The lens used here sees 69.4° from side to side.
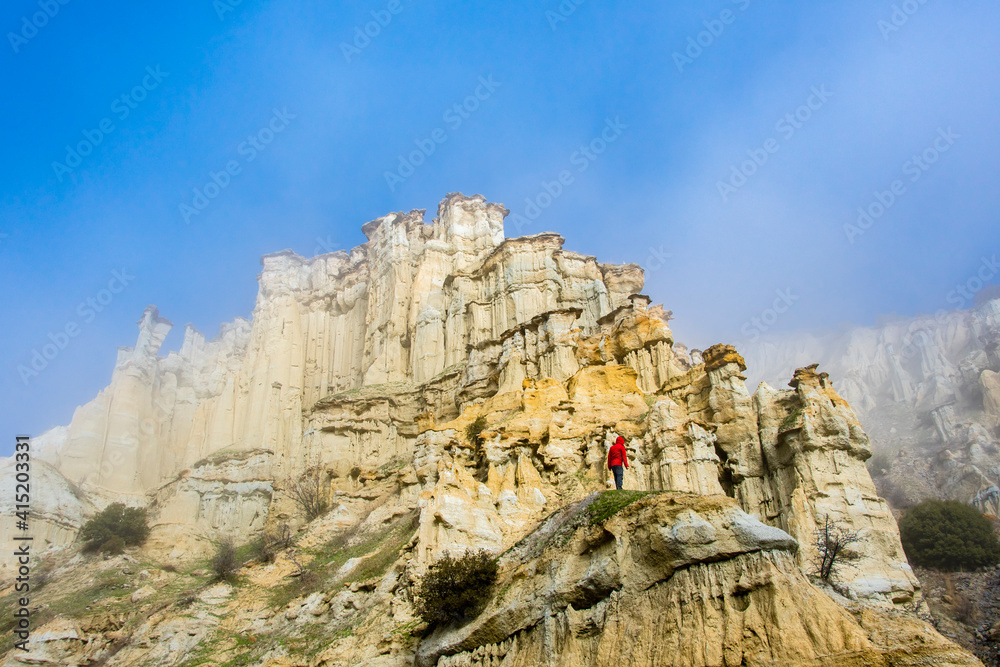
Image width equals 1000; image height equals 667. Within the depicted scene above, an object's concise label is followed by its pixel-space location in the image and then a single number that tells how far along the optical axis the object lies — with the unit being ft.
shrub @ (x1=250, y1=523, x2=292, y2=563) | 112.88
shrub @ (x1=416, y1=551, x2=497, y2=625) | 55.77
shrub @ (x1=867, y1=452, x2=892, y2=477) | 229.25
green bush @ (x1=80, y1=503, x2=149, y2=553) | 143.54
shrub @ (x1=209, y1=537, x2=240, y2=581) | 100.78
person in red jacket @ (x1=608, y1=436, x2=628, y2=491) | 69.46
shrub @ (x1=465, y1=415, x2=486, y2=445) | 109.59
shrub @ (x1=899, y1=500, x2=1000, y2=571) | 131.64
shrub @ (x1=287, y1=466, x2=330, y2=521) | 148.36
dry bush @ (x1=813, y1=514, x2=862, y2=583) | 65.87
